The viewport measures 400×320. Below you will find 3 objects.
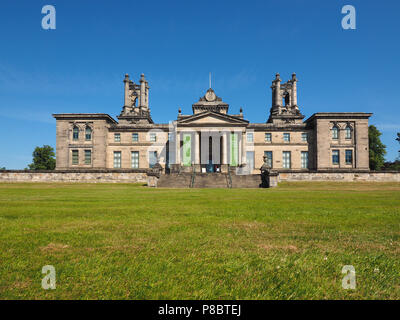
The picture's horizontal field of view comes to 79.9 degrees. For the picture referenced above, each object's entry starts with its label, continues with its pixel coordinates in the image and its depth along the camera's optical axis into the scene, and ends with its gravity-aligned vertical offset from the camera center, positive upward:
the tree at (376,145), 64.56 +5.20
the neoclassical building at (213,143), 49.06 +4.74
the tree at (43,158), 84.81 +2.99
